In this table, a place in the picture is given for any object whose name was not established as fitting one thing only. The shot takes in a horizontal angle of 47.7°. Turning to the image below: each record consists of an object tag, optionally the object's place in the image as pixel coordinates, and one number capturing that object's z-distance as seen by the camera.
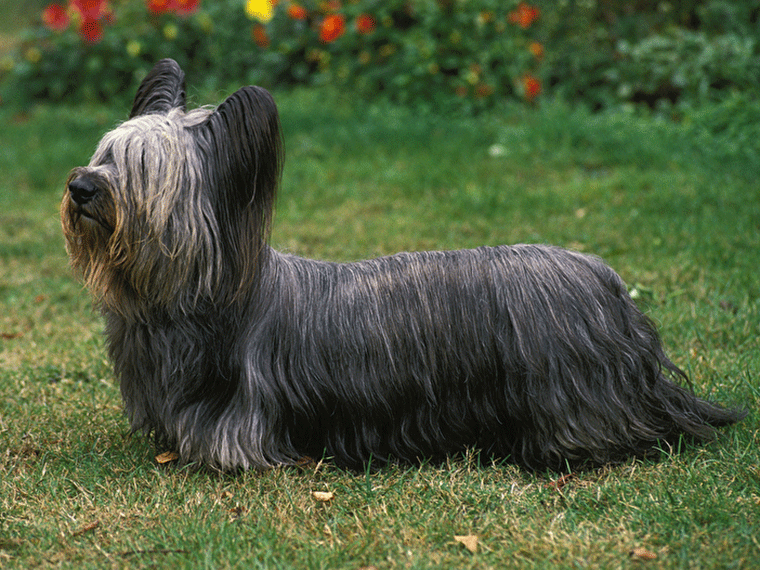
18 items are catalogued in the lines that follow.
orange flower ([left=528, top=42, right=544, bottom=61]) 8.98
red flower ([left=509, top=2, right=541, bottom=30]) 8.91
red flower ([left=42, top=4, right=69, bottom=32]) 10.59
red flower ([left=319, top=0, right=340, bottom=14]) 10.05
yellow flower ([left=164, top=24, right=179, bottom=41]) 10.40
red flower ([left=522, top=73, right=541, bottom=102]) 8.92
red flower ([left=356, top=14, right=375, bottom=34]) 9.66
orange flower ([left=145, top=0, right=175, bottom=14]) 10.27
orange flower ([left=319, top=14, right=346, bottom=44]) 9.70
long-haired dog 3.27
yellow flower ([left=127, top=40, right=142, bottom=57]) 10.20
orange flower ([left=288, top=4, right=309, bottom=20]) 9.97
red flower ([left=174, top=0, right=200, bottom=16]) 10.38
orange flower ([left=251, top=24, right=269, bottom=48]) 10.46
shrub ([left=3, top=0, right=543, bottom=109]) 9.12
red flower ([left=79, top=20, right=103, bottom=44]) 10.25
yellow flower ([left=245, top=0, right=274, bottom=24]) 10.24
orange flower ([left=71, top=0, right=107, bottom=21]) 10.27
